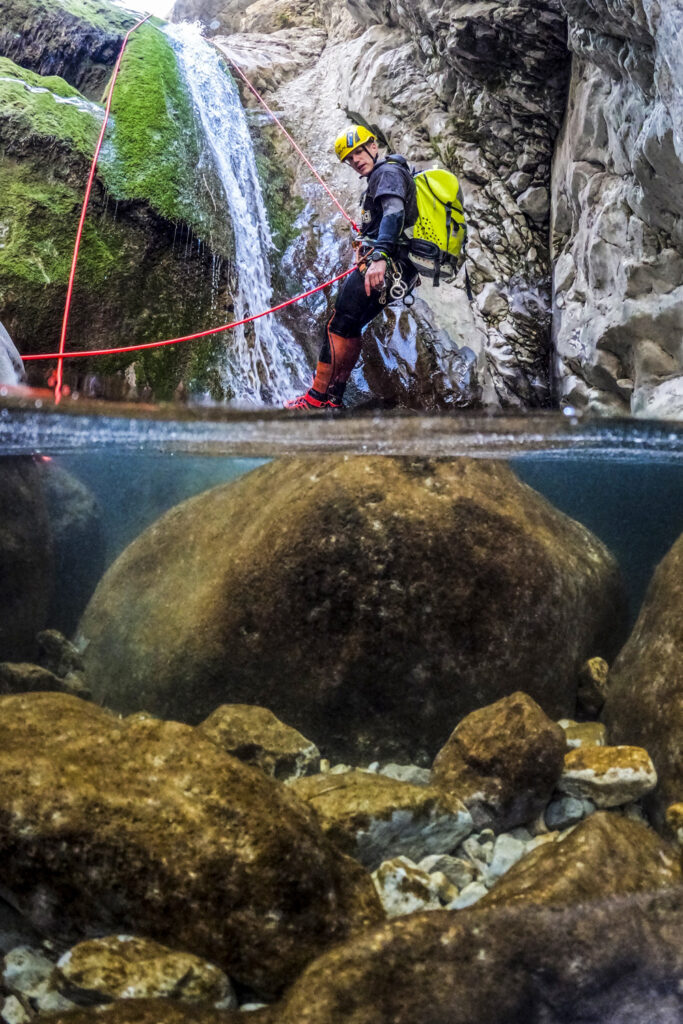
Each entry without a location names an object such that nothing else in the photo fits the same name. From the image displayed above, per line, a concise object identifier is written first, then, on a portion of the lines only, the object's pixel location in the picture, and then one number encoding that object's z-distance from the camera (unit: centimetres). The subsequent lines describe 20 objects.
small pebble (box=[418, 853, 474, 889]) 177
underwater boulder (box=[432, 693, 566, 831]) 198
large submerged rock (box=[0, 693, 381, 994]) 163
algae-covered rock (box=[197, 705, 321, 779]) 200
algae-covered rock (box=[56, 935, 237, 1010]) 155
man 665
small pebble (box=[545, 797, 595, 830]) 194
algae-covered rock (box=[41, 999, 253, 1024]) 149
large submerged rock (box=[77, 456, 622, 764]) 224
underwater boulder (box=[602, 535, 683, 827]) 214
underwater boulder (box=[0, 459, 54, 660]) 235
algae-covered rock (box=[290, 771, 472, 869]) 183
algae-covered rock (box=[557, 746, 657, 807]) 201
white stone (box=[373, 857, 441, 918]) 169
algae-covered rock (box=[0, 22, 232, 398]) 967
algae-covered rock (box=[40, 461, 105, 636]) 242
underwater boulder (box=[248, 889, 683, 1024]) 147
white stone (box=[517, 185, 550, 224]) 955
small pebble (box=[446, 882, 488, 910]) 168
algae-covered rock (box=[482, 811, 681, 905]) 162
